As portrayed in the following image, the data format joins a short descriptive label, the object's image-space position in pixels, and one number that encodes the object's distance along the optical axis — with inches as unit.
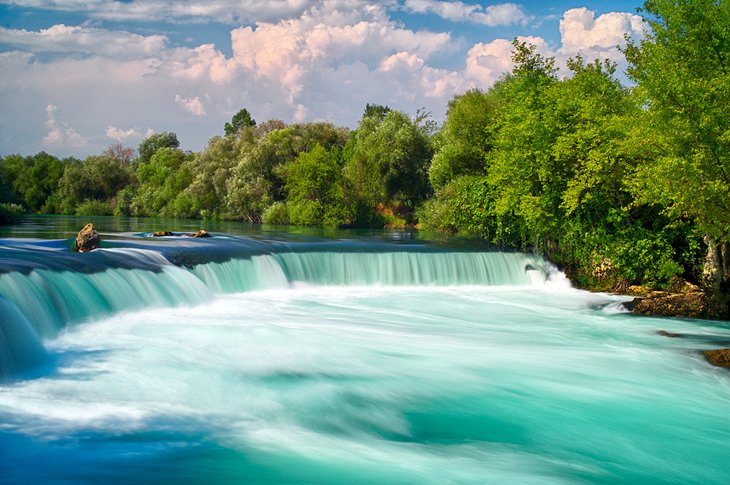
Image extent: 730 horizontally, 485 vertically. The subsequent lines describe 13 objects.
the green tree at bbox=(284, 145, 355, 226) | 1876.2
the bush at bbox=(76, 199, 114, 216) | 2667.3
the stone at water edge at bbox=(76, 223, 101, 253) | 690.8
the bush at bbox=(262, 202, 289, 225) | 1962.4
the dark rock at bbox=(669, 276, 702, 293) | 690.8
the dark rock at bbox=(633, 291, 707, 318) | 618.8
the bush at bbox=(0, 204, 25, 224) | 1459.8
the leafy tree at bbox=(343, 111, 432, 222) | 1844.2
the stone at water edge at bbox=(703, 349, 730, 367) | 427.2
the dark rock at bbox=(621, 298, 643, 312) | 642.2
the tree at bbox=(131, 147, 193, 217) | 2427.4
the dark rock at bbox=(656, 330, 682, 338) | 533.6
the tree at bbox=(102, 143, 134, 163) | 3478.3
